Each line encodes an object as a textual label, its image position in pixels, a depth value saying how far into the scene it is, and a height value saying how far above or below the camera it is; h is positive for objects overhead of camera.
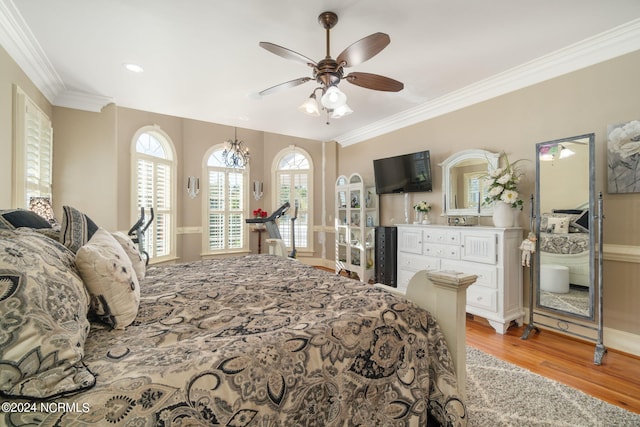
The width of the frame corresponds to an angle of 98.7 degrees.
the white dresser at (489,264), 2.85 -0.55
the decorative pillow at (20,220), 1.25 -0.02
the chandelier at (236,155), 5.05 +1.16
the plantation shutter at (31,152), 2.54 +0.66
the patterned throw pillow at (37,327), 0.67 -0.31
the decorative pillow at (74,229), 1.35 -0.07
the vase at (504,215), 2.95 +0.00
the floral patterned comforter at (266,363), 0.76 -0.49
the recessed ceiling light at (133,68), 2.92 +1.60
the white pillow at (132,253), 1.70 -0.24
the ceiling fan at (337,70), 1.88 +1.14
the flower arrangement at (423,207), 3.97 +0.12
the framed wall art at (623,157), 2.33 +0.51
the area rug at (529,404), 1.62 -1.21
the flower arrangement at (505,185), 2.86 +0.32
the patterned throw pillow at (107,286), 1.10 -0.30
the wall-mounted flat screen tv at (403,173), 3.98 +0.66
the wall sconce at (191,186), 5.49 +0.58
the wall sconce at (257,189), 6.04 +0.57
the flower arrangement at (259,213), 5.79 +0.05
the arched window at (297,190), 6.22 +0.57
